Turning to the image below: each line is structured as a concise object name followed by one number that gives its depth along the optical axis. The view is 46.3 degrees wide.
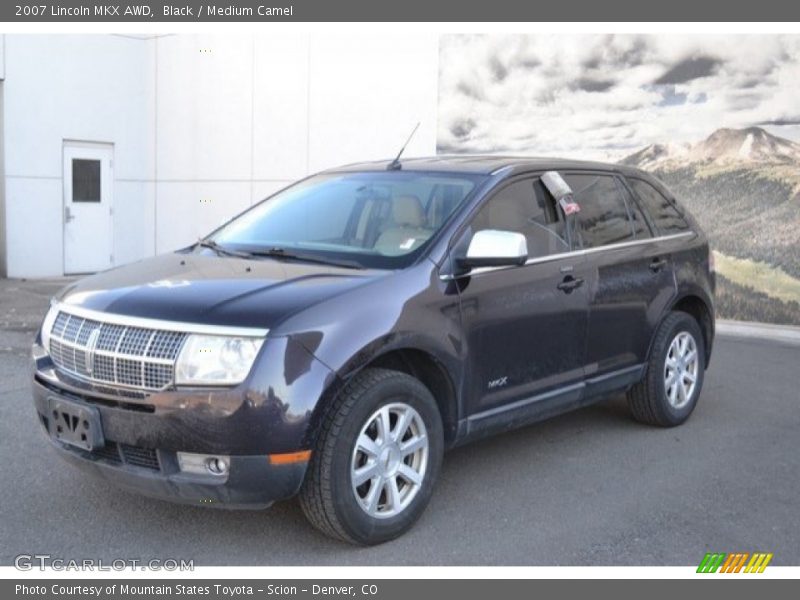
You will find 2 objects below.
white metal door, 15.09
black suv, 3.93
